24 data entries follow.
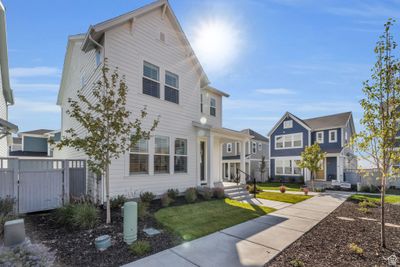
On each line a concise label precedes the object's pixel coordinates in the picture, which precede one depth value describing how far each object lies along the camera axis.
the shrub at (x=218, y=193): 10.25
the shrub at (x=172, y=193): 9.12
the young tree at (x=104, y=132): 5.55
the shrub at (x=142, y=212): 6.25
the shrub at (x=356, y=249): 4.23
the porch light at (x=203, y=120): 12.17
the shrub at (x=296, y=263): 3.71
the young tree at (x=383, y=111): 4.59
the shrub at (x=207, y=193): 9.84
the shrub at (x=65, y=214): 5.57
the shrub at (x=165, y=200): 8.05
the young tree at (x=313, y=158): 14.85
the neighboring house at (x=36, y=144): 20.45
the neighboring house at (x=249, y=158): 24.25
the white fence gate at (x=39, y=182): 6.30
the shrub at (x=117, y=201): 7.23
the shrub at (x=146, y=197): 8.06
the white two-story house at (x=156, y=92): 8.13
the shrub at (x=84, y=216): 5.27
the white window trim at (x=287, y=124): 23.76
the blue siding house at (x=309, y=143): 20.42
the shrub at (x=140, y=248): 4.08
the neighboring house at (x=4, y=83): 9.35
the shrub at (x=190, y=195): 9.06
